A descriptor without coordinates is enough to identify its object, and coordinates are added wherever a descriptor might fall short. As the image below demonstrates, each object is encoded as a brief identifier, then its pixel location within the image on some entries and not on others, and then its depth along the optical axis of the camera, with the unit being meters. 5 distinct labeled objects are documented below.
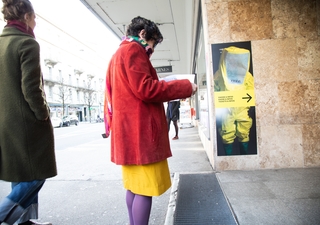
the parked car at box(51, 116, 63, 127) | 30.31
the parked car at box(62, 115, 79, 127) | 34.53
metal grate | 2.34
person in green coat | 1.86
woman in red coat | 1.65
